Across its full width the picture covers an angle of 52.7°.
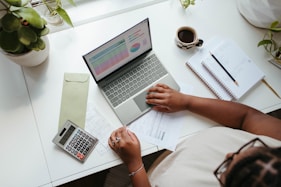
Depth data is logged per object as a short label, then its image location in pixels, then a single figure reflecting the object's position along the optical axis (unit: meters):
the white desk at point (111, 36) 0.92
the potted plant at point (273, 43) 1.05
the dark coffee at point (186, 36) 1.07
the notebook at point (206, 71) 1.02
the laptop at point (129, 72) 0.90
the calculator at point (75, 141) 0.91
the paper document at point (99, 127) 0.94
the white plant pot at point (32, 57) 0.90
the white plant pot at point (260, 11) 1.00
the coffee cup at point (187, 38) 1.05
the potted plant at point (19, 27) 0.80
